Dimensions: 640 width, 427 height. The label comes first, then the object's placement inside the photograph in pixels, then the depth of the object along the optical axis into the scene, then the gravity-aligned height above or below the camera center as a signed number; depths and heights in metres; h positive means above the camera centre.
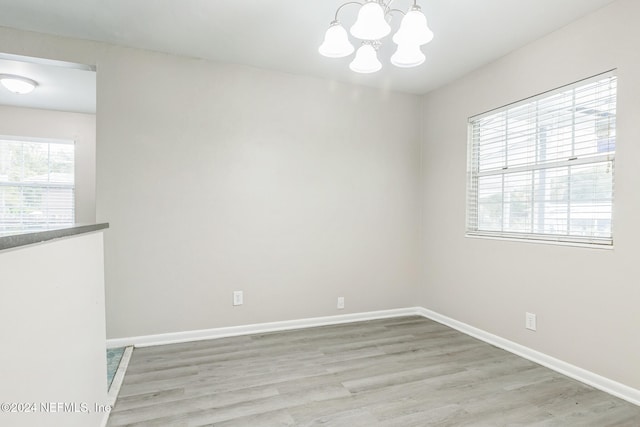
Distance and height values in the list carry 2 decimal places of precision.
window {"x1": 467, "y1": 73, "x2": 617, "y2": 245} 2.39 +0.37
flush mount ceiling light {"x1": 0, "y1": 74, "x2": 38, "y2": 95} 3.52 +1.28
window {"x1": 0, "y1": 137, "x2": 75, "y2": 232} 4.73 +0.36
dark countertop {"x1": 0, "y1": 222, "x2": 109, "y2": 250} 0.82 -0.09
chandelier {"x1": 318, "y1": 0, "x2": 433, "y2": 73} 1.77 +0.95
